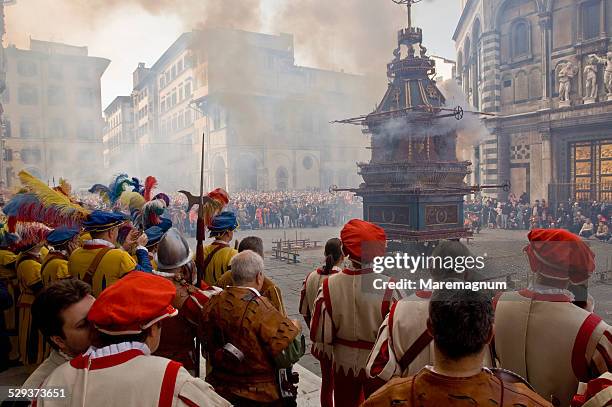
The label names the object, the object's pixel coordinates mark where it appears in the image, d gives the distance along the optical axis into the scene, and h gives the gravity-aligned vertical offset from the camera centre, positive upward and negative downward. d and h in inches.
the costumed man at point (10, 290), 186.4 -37.9
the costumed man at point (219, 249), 176.1 -22.1
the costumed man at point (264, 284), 136.7 -27.9
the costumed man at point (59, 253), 154.9 -20.1
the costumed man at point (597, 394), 58.0 -26.8
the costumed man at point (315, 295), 136.8 -38.1
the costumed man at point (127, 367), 62.9 -24.0
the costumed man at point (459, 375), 56.3 -23.4
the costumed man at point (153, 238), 169.2 -16.1
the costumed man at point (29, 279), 168.1 -30.1
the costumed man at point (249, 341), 103.0 -33.5
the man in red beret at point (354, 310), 123.7 -32.4
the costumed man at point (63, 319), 77.0 -20.6
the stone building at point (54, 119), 1159.0 +211.3
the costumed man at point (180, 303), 121.1 -28.5
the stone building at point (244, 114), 799.1 +166.9
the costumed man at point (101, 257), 141.0 -19.3
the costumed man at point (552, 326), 82.4 -26.0
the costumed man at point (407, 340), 93.5 -30.8
